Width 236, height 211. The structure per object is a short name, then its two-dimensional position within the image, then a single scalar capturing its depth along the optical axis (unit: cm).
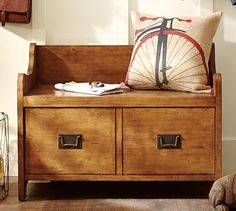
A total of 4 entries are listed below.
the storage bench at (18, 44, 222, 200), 286
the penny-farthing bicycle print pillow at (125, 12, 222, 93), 298
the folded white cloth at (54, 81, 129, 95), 293
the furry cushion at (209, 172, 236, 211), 273
